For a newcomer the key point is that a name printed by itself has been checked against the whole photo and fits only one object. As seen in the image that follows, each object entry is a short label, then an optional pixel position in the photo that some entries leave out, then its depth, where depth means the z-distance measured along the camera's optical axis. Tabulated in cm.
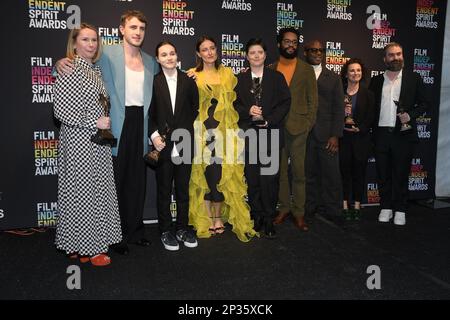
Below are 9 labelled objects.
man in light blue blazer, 394
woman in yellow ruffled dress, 434
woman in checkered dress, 357
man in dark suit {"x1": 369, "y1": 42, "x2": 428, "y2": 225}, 506
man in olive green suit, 470
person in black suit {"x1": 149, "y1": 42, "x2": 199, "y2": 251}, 412
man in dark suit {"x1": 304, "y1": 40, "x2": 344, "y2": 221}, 492
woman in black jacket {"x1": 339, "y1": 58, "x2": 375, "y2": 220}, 509
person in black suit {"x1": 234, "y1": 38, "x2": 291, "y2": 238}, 444
